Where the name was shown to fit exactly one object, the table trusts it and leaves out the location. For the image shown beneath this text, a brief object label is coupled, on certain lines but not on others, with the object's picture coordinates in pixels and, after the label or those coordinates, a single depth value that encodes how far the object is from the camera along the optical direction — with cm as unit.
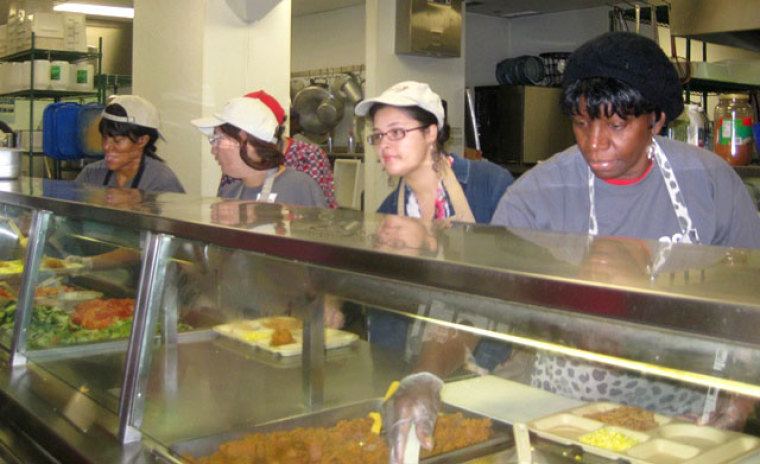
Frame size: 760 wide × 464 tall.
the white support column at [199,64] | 574
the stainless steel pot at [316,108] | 910
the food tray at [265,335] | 164
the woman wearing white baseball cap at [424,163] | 272
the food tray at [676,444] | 105
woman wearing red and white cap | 338
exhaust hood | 419
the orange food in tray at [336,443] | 132
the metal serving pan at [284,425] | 153
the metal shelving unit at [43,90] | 804
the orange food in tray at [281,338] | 177
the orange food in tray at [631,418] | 112
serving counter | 94
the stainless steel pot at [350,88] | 916
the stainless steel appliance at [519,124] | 877
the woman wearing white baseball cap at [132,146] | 421
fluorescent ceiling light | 934
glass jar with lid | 428
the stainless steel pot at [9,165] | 365
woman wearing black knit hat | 186
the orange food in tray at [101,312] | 225
